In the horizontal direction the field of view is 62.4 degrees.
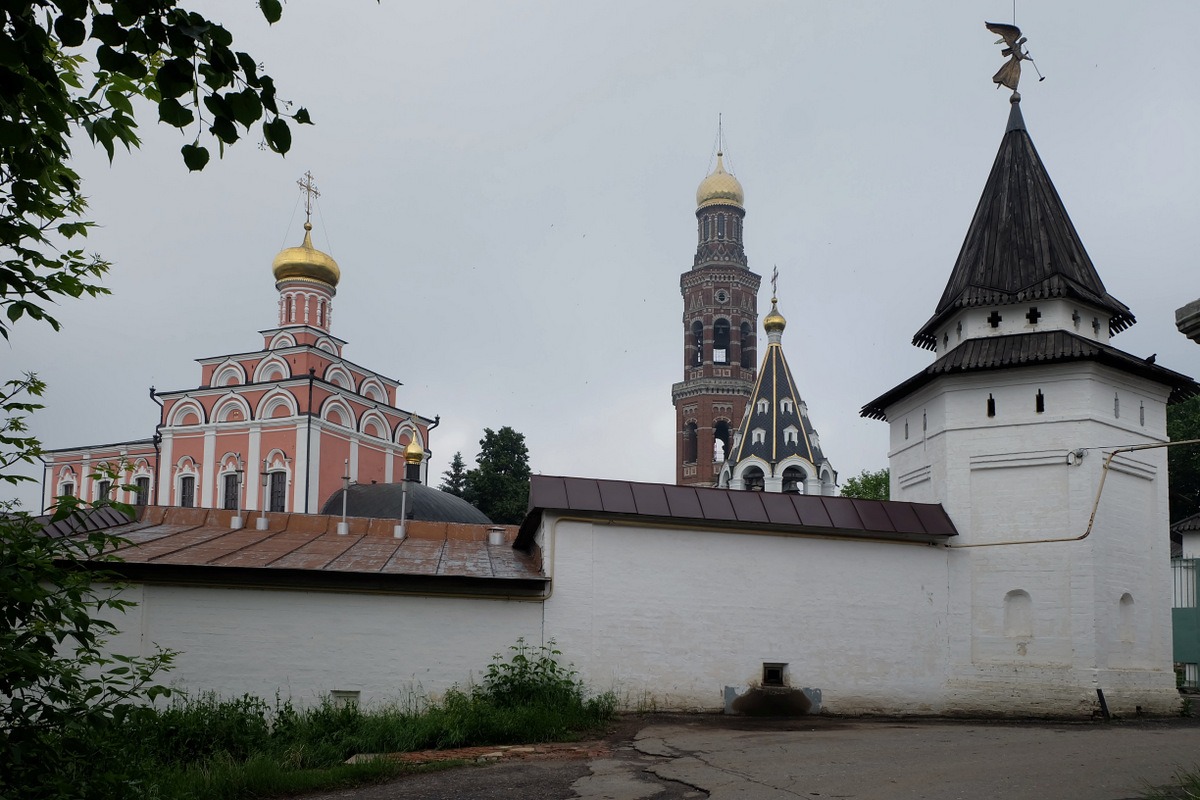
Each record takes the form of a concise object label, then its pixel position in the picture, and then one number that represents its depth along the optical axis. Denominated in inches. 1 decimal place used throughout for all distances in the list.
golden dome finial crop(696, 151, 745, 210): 2062.0
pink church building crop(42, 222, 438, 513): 1457.9
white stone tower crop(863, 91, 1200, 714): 498.0
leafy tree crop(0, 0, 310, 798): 126.0
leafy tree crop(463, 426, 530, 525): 1595.7
